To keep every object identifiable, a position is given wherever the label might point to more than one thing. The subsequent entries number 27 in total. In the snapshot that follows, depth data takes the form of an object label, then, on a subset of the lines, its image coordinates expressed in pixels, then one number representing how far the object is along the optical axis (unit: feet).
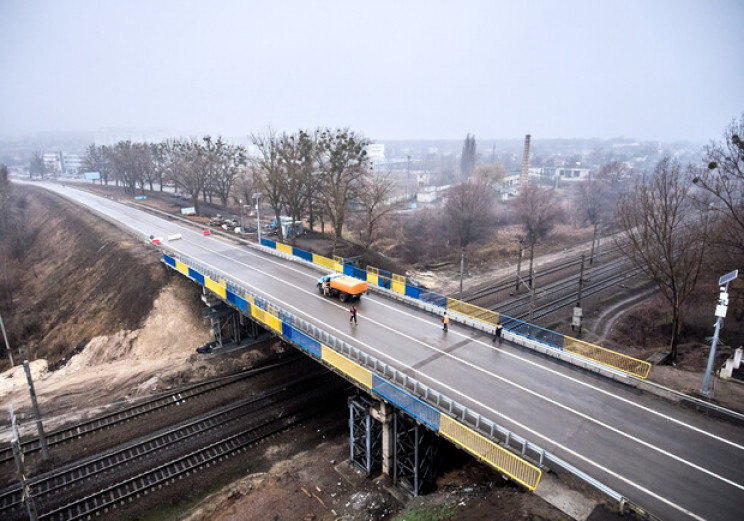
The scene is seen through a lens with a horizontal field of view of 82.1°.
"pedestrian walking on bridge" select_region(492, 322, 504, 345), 79.41
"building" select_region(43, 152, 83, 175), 596.46
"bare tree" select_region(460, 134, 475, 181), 575.79
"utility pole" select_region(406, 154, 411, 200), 452.55
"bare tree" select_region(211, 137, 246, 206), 246.68
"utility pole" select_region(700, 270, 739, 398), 55.16
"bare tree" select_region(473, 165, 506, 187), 386.77
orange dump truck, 95.96
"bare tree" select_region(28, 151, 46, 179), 520.42
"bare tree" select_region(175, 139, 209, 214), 236.63
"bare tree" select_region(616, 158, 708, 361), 81.87
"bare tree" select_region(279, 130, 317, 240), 179.22
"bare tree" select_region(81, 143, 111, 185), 406.13
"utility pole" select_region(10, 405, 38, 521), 54.23
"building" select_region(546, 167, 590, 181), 593.75
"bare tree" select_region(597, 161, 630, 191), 337.11
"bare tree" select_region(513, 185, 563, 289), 240.32
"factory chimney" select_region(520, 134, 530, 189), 369.67
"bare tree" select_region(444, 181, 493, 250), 224.33
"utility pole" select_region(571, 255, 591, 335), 114.05
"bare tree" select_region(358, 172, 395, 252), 161.58
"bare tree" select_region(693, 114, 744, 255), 82.85
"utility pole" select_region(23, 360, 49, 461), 72.59
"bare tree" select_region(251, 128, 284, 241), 176.96
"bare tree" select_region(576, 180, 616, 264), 287.28
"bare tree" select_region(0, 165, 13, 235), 222.89
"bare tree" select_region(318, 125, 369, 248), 174.56
